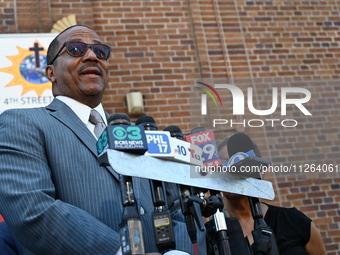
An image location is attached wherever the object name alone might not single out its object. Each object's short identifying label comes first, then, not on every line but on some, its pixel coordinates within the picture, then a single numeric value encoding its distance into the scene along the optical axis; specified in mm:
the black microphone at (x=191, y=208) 1890
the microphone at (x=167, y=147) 1885
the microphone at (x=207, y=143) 2086
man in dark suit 1940
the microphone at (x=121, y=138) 1755
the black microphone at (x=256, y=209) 2041
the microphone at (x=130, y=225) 1625
